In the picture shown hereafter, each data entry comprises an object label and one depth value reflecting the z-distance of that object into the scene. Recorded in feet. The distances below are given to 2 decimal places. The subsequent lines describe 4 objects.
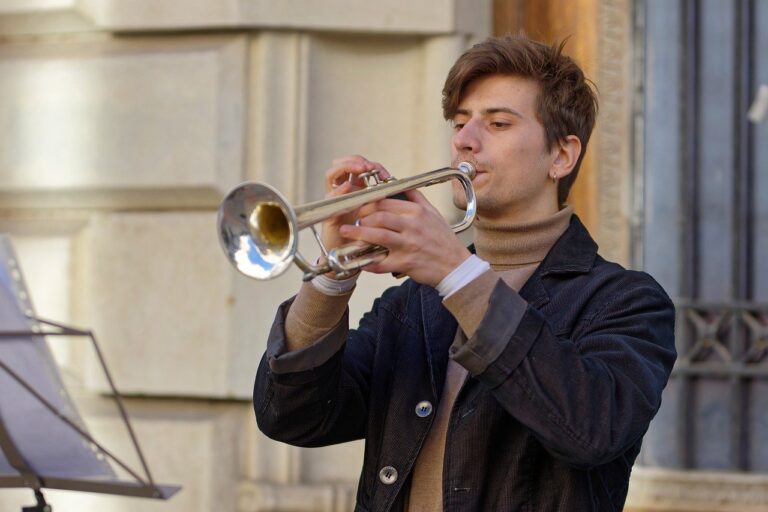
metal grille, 26.00
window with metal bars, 26.22
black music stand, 16.89
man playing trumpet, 13.75
